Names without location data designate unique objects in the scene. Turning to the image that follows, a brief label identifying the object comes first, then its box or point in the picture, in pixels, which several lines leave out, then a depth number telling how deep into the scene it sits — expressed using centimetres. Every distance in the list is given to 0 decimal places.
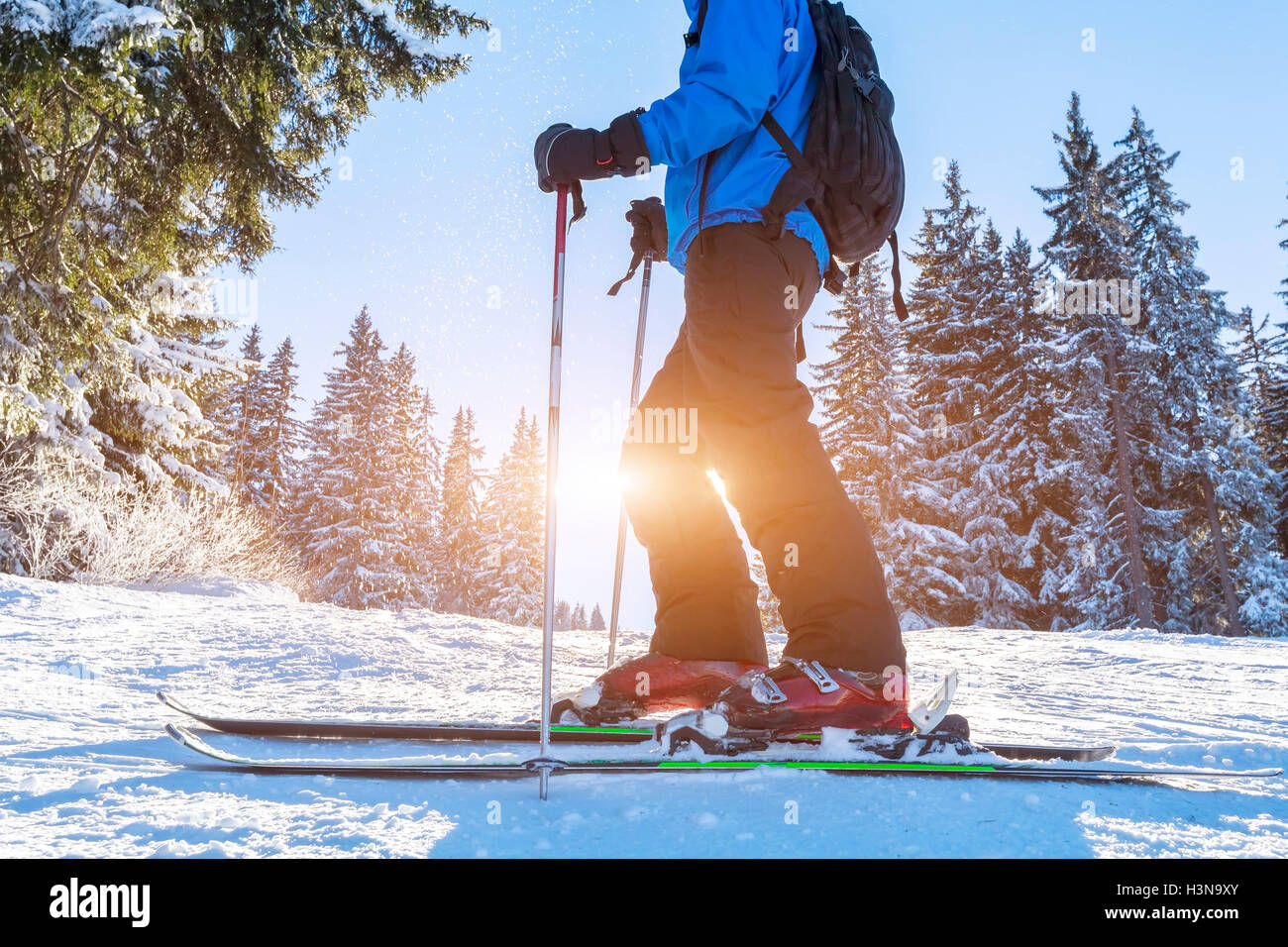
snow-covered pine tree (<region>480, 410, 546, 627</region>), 3233
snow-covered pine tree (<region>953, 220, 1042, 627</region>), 2038
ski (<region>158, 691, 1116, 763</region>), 205
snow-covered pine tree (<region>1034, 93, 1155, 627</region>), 1998
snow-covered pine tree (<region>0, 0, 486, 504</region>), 427
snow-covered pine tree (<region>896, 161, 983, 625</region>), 2050
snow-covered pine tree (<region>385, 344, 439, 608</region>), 3069
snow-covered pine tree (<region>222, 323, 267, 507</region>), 3200
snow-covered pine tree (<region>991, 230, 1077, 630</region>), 2109
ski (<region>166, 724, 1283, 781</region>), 153
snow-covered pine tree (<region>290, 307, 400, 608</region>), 2973
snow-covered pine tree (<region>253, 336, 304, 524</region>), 3322
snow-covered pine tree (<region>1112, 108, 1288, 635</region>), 2067
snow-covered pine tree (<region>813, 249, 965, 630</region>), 2034
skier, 183
